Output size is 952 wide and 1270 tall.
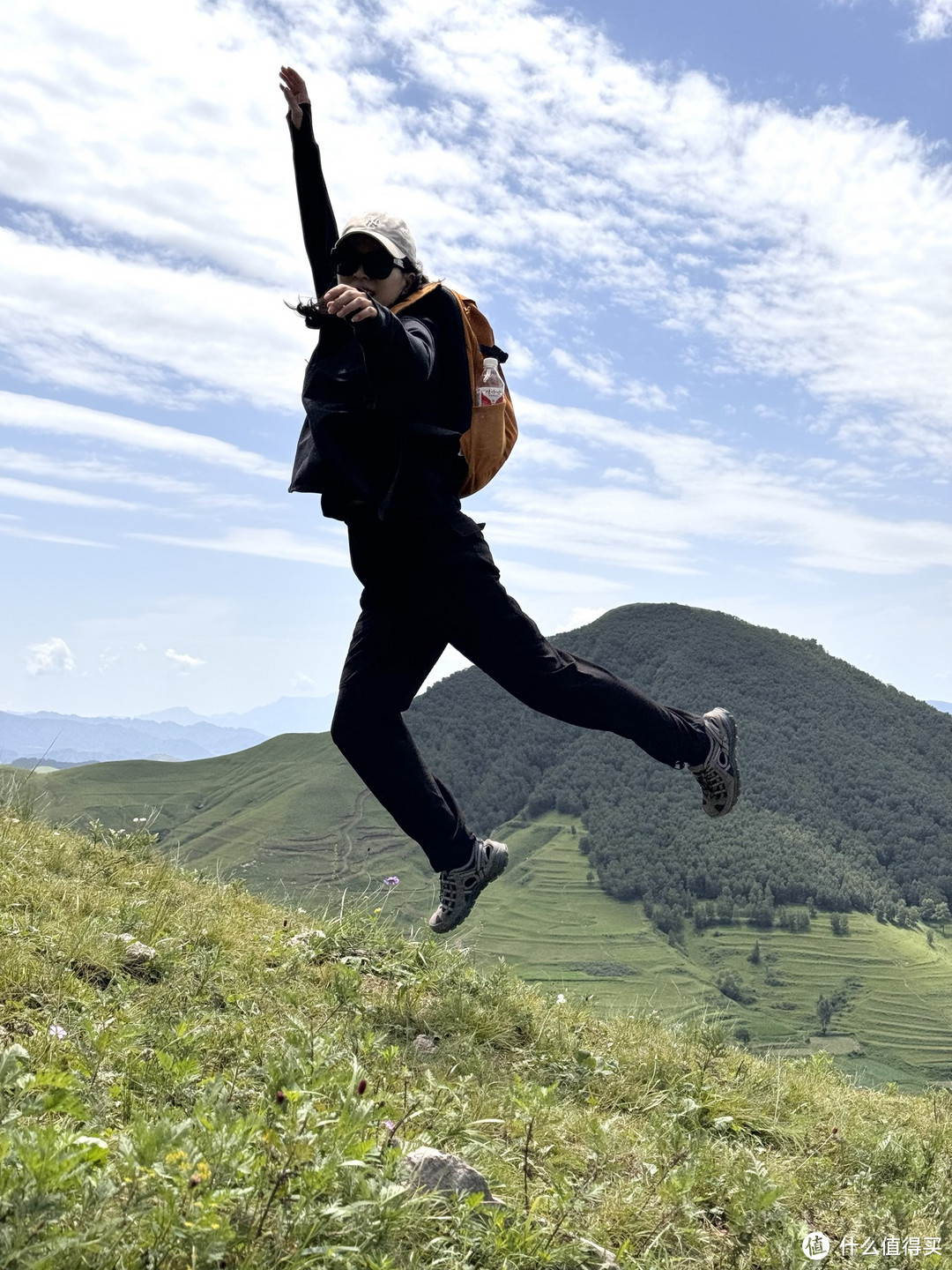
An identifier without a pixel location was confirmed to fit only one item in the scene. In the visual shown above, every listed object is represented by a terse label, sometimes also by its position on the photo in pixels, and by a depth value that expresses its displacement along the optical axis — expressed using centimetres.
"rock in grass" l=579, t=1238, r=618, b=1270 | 249
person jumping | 392
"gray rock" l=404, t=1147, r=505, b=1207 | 245
